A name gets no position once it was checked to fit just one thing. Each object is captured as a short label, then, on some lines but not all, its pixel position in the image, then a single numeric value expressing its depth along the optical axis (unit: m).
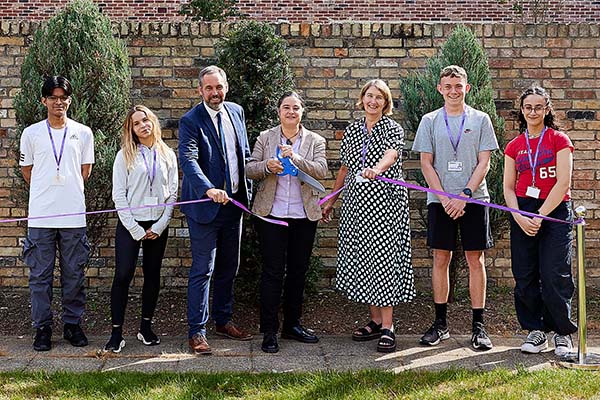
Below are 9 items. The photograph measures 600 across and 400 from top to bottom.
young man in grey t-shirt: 4.95
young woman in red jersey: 4.77
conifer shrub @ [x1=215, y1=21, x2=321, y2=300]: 5.64
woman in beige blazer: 4.96
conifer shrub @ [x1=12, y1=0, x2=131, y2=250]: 5.56
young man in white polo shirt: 4.91
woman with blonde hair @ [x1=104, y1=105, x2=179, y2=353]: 4.88
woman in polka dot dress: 4.99
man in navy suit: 4.86
